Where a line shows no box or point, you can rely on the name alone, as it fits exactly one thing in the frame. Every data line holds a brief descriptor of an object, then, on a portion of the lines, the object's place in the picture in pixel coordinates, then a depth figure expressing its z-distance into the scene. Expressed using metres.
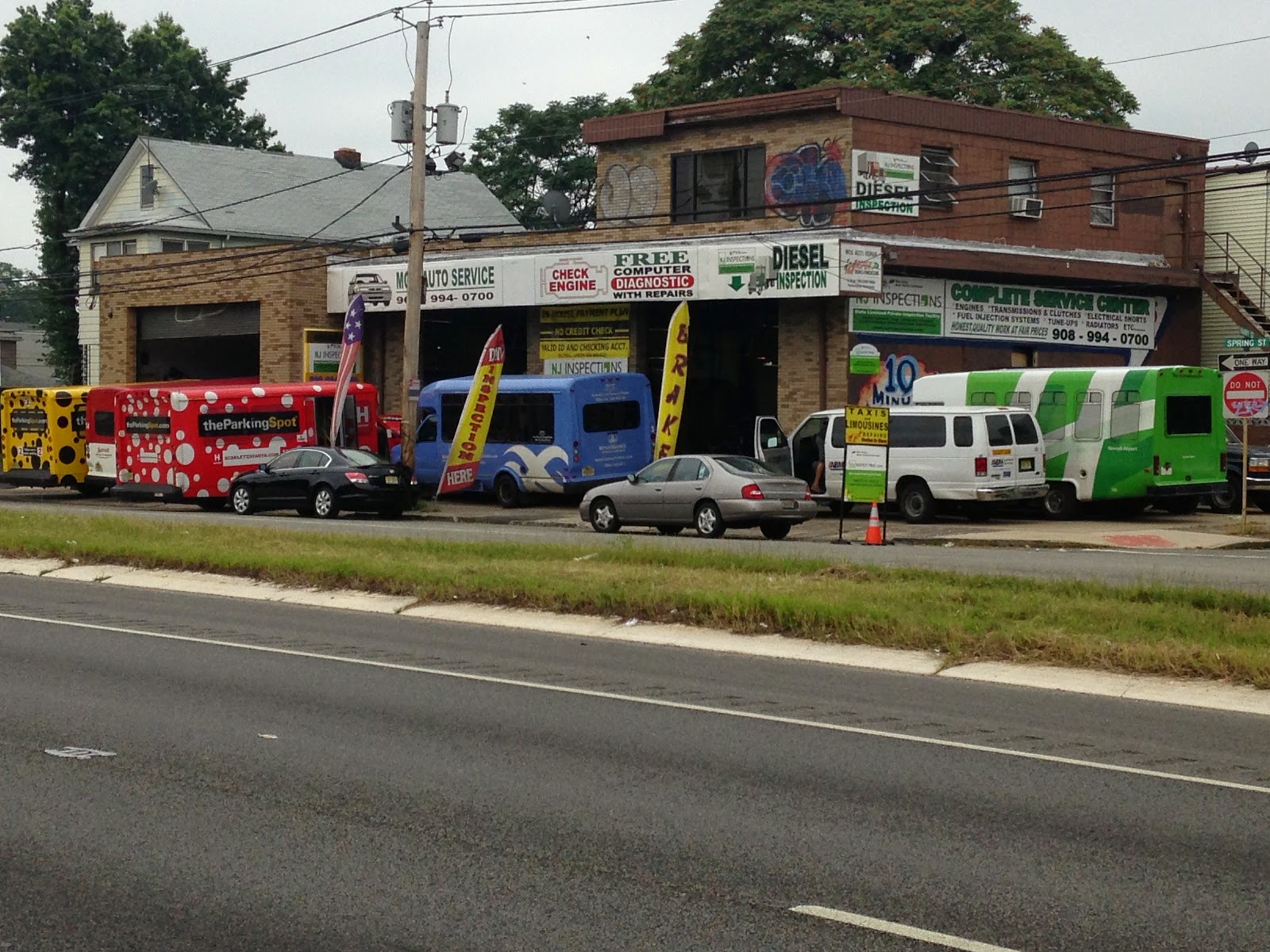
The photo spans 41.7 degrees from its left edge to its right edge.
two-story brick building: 34.78
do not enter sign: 24.62
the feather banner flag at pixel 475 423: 33.84
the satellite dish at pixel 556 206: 44.75
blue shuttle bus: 33.62
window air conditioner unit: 37.69
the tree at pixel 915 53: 51.38
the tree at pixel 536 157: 74.44
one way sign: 24.56
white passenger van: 27.92
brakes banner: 32.97
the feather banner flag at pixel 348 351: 36.16
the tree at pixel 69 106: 65.44
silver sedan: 25.98
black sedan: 32.59
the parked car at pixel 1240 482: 30.44
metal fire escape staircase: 38.84
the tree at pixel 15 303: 97.69
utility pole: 33.66
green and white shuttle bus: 28.30
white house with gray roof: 54.88
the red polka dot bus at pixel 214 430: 35.94
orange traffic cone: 24.45
